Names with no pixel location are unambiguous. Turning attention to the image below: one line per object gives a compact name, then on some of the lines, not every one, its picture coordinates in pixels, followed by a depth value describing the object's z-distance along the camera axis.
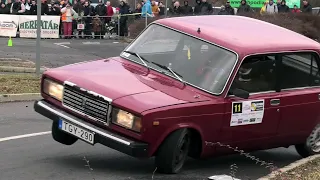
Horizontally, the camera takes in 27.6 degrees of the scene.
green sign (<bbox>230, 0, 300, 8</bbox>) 34.72
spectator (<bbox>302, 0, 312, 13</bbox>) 29.62
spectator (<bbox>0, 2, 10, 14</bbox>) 30.20
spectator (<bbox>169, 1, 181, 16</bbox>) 30.19
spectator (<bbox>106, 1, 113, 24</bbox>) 30.91
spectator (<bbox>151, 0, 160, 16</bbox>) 30.76
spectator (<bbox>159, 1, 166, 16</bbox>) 31.61
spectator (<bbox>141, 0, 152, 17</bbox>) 29.57
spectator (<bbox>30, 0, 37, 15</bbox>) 29.94
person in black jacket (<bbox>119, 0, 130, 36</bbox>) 30.77
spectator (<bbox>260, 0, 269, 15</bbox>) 29.14
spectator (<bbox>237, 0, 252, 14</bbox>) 29.86
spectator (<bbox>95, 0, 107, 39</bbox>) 30.66
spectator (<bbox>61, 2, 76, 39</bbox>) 29.67
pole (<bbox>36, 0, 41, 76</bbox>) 14.76
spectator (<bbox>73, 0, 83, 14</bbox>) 31.30
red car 7.11
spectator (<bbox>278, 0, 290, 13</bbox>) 29.89
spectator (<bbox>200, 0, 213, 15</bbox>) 29.14
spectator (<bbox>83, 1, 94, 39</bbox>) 30.42
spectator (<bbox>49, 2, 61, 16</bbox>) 30.08
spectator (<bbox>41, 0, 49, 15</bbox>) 30.08
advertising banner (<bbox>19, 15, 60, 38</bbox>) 29.28
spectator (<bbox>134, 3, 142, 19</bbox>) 31.97
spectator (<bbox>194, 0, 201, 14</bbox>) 29.53
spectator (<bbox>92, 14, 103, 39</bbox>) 30.22
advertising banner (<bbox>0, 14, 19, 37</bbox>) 29.22
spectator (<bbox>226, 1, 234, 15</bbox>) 29.17
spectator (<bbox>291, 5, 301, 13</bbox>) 29.67
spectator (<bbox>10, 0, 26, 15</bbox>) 29.92
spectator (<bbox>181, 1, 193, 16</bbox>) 29.84
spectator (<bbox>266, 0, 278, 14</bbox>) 29.52
